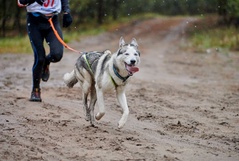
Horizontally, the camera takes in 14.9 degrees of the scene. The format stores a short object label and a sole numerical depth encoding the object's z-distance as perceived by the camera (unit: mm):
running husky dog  10565
